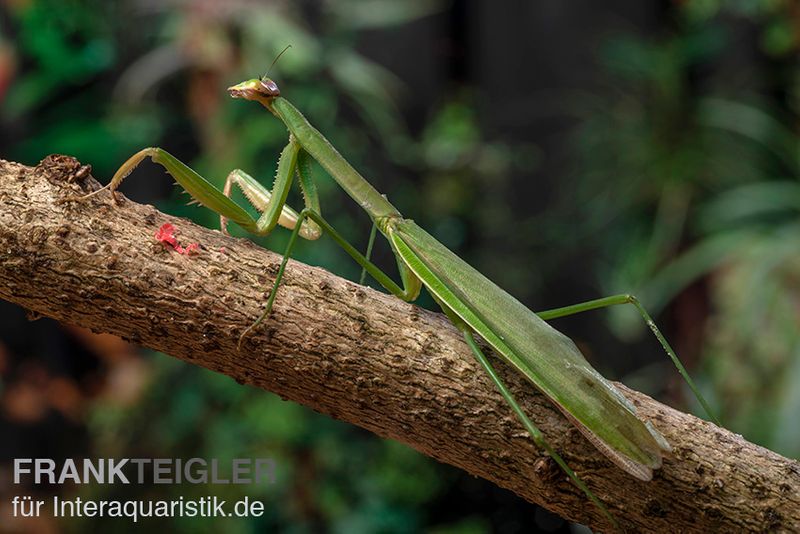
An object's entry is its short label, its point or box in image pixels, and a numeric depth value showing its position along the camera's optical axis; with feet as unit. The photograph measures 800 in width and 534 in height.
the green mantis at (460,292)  1.63
